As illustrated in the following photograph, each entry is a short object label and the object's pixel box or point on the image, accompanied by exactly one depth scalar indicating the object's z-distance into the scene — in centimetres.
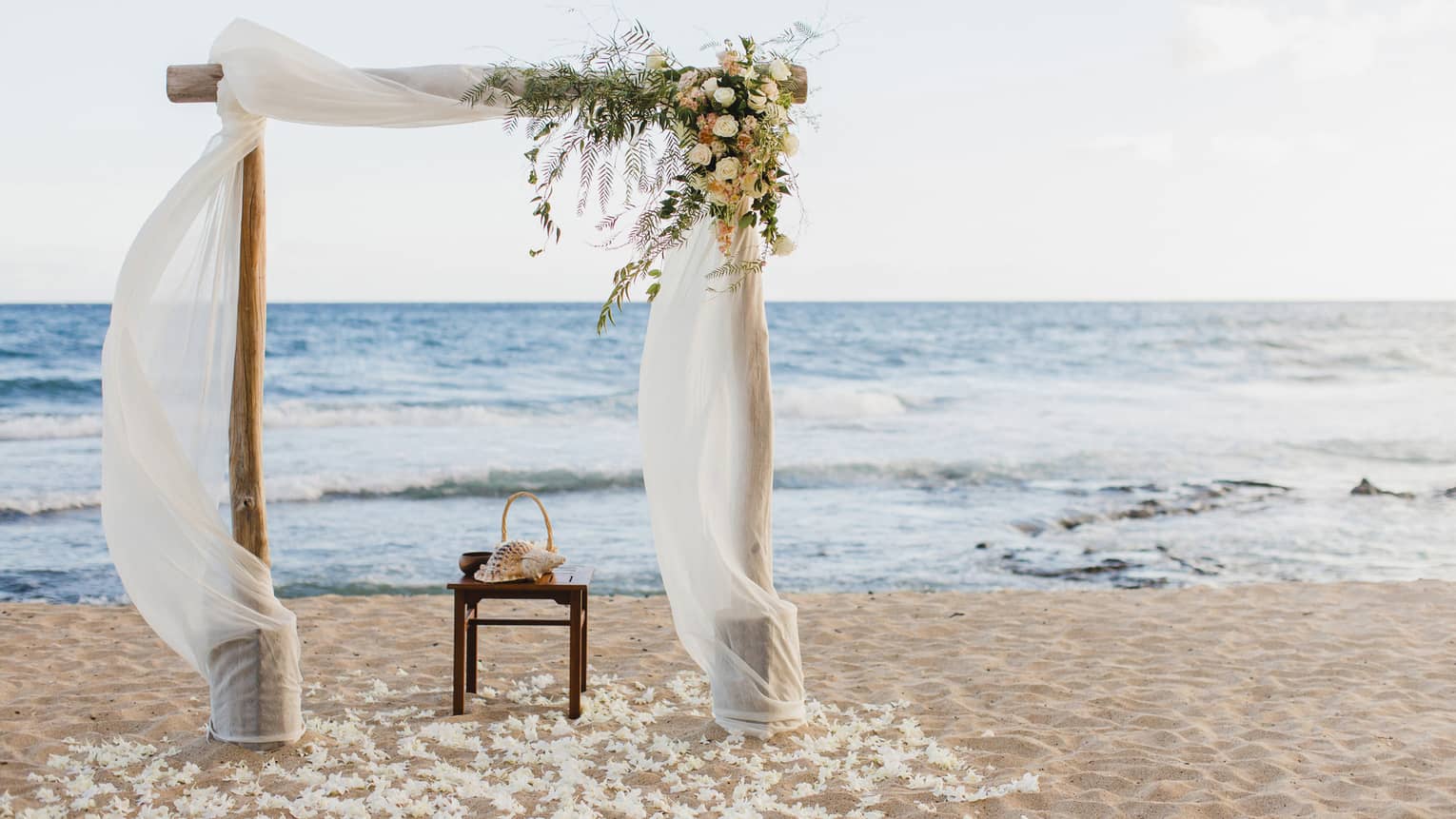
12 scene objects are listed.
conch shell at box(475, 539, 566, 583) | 378
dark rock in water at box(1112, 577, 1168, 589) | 701
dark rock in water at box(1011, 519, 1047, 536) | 867
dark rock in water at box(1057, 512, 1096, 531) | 893
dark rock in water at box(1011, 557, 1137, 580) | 731
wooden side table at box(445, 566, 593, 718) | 377
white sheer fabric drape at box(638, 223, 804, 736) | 366
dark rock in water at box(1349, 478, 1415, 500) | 1022
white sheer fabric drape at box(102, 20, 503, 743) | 337
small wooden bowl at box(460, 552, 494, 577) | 393
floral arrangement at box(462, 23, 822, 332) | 342
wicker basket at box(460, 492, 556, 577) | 393
